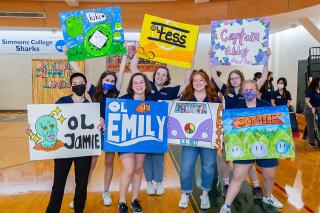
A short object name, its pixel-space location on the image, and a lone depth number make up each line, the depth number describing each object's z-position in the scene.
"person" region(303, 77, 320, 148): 6.42
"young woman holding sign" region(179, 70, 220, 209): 3.20
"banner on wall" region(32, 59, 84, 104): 12.23
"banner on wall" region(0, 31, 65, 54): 11.12
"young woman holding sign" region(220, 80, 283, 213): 2.94
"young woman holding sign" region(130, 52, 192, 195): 3.61
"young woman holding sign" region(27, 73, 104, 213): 2.72
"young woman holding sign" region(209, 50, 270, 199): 3.37
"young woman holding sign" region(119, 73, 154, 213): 2.98
